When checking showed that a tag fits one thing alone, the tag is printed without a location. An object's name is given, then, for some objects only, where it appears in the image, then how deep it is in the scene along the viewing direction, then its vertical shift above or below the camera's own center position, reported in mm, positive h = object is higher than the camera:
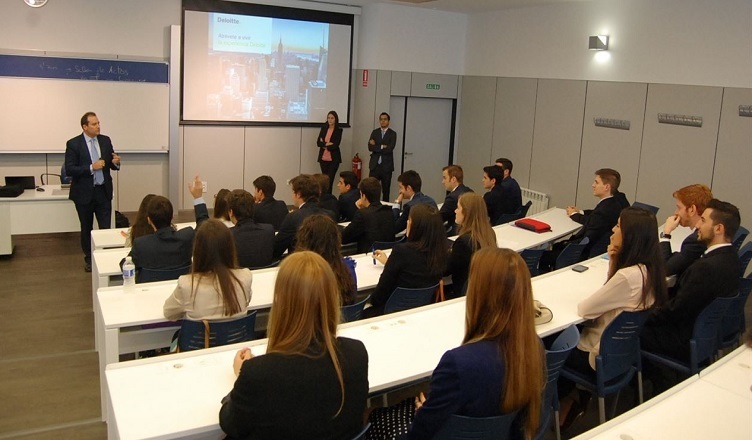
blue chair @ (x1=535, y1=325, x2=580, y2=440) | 2658 -1010
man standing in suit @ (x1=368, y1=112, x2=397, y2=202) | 10172 -322
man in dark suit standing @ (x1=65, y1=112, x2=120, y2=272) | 6691 -641
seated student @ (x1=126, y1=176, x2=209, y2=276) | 4090 -798
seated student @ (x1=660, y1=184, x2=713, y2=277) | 4375 -607
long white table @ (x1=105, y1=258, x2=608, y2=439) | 2293 -1024
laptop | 7129 -803
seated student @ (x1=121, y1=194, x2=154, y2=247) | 4426 -758
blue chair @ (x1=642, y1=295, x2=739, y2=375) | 3652 -1094
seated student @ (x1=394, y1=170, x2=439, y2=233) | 6277 -613
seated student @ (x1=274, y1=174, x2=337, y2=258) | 4980 -677
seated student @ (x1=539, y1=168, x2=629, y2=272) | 5953 -707
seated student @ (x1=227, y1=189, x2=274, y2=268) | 4477 -768
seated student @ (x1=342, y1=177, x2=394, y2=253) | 5344 -804
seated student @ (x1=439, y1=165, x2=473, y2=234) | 6402 -576
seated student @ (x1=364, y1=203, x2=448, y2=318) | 4000 -782
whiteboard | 8133 -2
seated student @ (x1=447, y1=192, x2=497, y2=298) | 4406 -696
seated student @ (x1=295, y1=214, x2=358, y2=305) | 3449 -623
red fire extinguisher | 10703 -610
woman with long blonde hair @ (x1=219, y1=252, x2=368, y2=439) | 2039 -781
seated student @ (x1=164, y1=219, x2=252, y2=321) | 3189 -798
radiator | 9438 -902
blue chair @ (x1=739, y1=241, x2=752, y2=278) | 4607 -779
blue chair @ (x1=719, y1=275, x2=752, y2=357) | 4078 -1076
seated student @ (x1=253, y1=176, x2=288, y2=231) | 5602 -727
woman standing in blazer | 10156 -261
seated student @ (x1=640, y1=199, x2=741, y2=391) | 3732 -802
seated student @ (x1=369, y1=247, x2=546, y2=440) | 2184 -735
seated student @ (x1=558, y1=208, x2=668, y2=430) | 3438 -732
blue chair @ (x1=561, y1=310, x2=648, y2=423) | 3363 -1142
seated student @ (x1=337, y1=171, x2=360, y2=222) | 6473 -678
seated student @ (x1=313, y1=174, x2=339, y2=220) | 6215 -721
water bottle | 3697 -917
